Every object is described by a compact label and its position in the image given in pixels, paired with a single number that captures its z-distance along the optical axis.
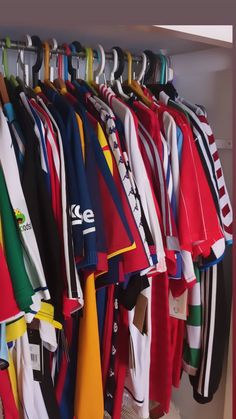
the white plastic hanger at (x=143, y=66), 1.21
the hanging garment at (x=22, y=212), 0.81
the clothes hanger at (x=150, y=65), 1.22
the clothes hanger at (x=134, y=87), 1.15
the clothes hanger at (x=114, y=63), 1.16
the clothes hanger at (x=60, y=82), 1.08
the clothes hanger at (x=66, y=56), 1.11
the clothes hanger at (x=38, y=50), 1.07
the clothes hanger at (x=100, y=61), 1.12
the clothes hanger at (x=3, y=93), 0.94
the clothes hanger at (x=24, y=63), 1.06
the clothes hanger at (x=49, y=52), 1.08
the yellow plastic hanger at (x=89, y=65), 1.13
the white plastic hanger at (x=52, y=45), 1.09
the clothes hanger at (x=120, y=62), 1.17
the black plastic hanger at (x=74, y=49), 1.12
